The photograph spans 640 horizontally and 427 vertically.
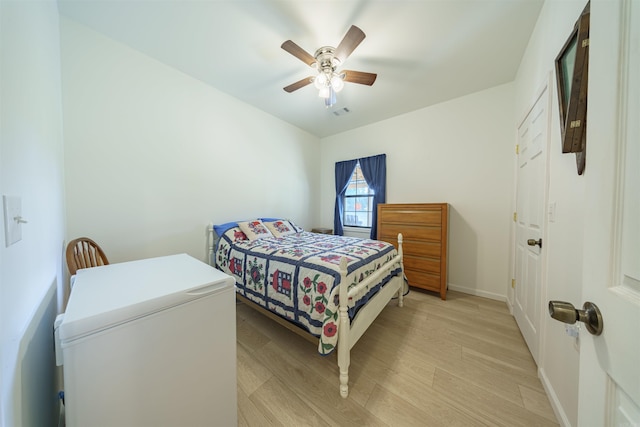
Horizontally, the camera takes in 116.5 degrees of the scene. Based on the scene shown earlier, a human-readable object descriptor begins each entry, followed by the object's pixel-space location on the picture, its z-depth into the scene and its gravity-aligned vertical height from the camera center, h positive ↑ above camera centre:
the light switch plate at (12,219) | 0.55 -0.03
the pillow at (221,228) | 2.54 -0.26
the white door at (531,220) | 1.48 -0.11
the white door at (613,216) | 0.37 -0.02
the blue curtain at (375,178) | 3.43 +0.53
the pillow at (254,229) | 2.54 -0.28
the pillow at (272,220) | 3.01 -0.19
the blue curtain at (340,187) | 3.87 +0.42
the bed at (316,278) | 1.31 -0.59
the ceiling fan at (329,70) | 1.63 +1.31
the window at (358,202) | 3.77 +0.11
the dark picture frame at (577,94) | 0.92 +0.56
